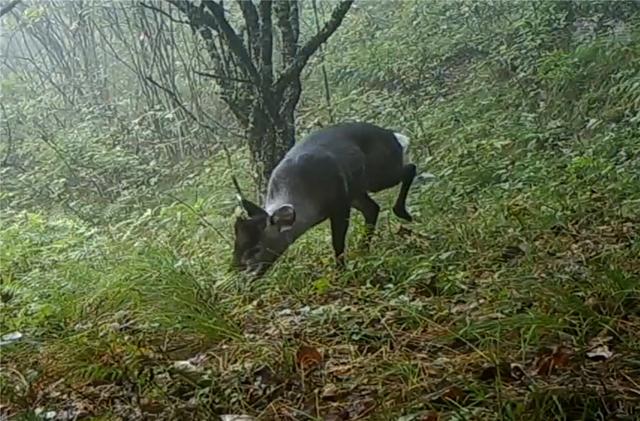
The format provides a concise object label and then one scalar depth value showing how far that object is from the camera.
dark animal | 4.28
